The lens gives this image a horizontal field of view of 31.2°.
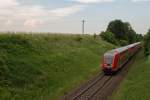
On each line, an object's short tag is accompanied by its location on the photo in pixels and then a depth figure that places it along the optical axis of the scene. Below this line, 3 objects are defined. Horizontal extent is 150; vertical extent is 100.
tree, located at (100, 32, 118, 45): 103.12
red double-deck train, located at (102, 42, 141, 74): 35.23
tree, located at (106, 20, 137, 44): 127.44
